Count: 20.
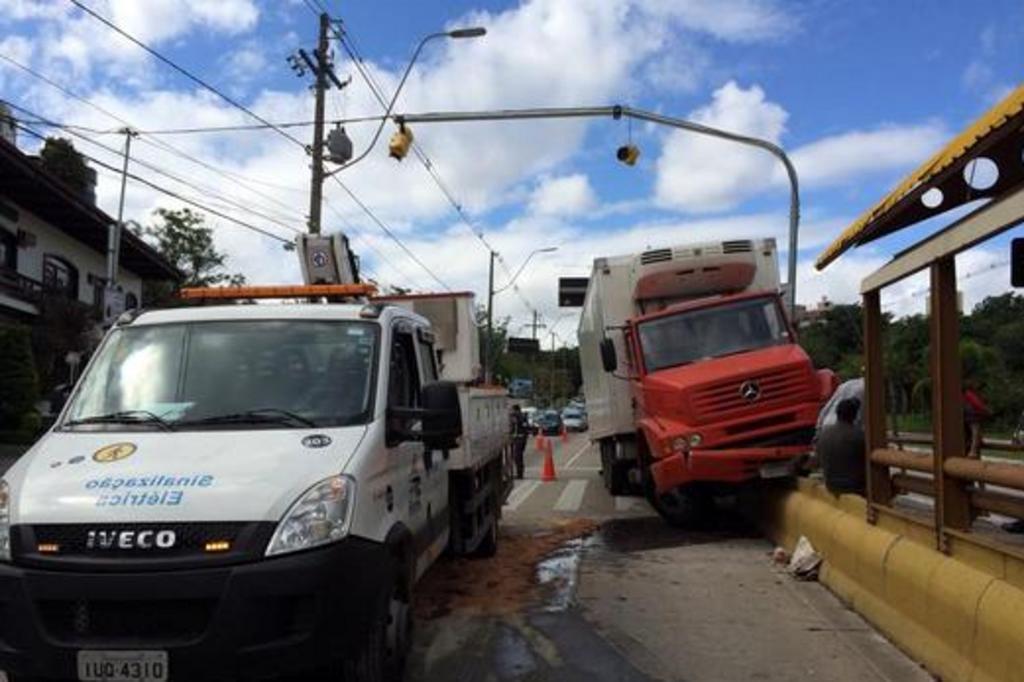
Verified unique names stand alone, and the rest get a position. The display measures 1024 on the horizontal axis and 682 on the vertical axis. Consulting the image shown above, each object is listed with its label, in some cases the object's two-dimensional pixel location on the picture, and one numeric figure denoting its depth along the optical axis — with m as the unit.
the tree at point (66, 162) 48.50
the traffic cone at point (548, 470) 24.78
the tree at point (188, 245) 82.88
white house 31.31
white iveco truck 4.90
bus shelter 5.74
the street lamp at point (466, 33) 18.45
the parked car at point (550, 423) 59.69
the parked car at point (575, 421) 70.94
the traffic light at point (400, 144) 16.58
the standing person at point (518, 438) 22.98
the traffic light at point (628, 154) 17.64
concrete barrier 5.60
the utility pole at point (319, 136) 22.17
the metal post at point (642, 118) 16.73
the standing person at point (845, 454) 9.44
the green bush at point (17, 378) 29.59
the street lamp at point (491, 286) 52.20
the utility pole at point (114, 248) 32.84
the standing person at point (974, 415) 11.95
